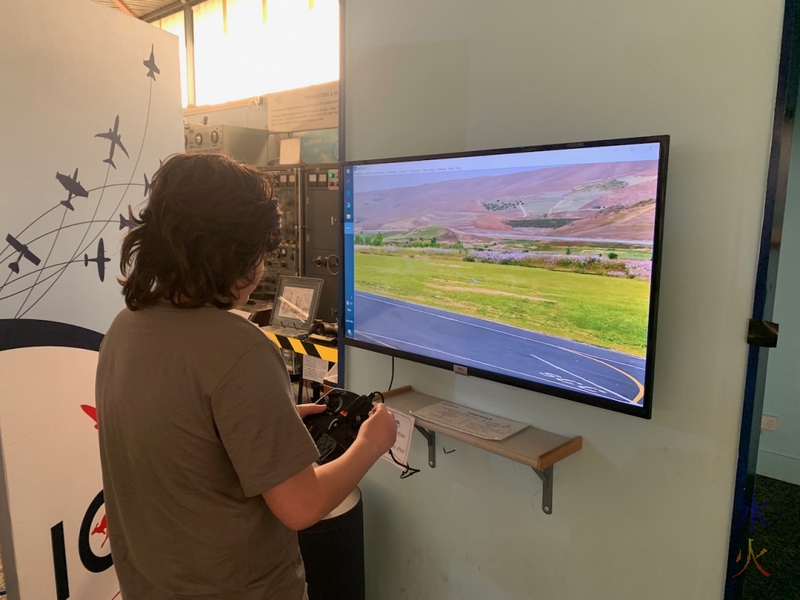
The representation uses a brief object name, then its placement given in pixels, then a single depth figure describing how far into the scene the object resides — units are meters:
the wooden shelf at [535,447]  1.28
